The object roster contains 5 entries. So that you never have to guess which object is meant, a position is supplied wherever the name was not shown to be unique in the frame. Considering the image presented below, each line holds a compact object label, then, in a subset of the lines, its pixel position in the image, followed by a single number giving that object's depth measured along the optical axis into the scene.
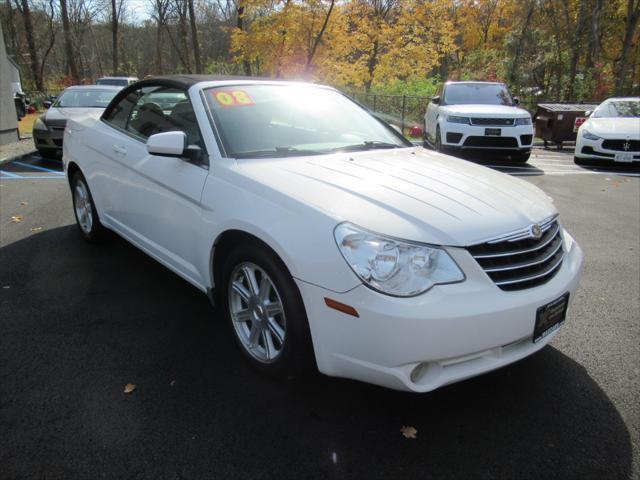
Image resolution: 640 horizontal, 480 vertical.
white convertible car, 2.13
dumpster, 14.77
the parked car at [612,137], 10.11
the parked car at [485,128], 10.23
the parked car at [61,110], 10.06
